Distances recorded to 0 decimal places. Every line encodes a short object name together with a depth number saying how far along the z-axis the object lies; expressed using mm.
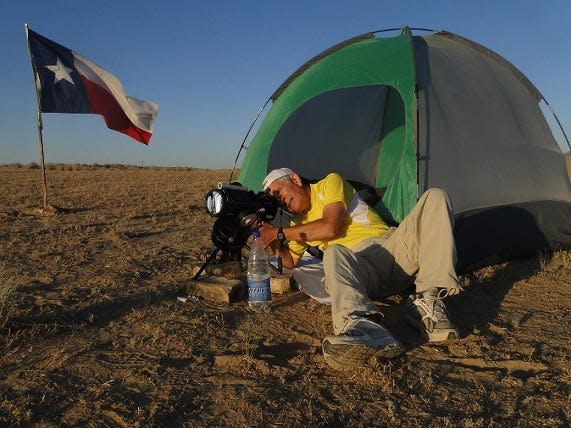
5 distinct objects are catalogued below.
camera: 3623
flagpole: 8305
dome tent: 4750
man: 2791
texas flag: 8391
